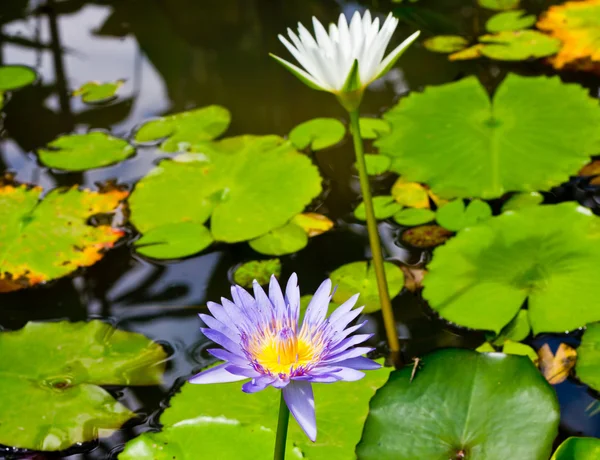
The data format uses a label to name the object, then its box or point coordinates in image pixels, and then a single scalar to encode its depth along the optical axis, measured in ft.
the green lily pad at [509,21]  12.59
